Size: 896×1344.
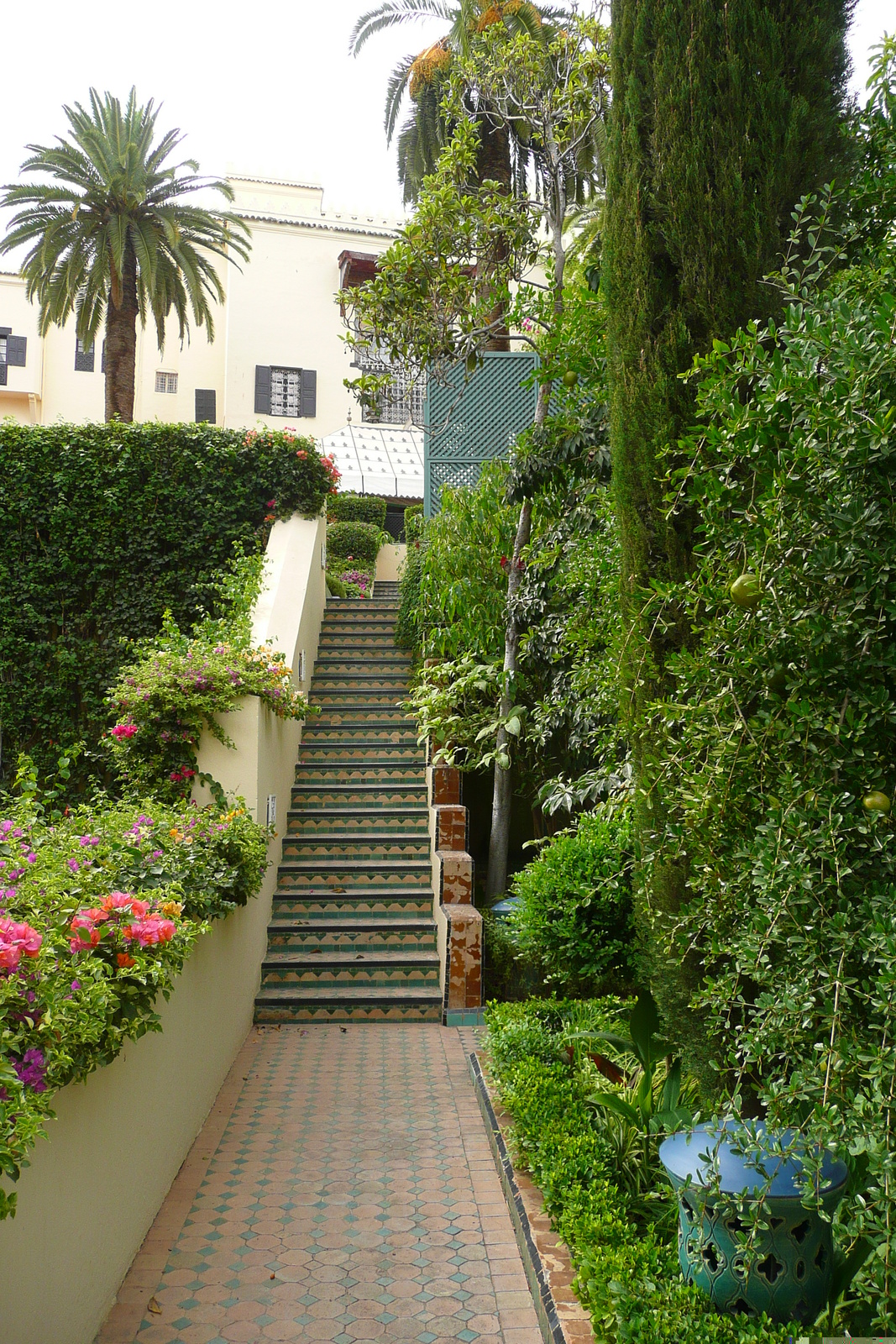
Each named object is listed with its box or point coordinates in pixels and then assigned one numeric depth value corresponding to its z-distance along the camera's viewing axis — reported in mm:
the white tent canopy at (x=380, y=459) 20094
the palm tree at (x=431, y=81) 12391
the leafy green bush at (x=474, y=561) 8273
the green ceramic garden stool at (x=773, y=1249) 2686
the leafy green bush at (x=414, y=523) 11438
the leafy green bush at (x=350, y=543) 15781
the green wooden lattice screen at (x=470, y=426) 11781
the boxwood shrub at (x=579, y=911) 5219
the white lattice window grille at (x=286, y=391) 22625
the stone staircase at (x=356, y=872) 7004
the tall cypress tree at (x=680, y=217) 3232
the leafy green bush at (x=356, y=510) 17578
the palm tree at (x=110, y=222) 15141
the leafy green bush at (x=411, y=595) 10469
